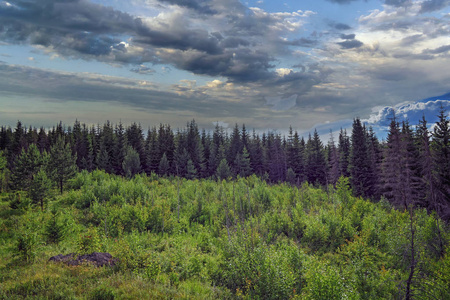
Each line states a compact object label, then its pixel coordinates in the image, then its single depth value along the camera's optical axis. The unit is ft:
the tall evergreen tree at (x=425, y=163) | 99.81
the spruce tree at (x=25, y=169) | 115.85
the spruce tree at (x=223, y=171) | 192.34
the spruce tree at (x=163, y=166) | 207.25
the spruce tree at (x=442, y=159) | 103.78
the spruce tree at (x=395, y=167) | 119.31
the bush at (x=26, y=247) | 43.45
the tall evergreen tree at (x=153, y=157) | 229.02
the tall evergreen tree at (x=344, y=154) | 183.05
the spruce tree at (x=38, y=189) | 90.68
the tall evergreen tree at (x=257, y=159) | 249.88
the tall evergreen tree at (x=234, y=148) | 242.99
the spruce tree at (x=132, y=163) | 187.52
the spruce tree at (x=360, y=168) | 159.59
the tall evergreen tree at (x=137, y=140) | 232.94
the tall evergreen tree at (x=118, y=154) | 216.95
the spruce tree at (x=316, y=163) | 211.61
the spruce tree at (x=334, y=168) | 187.48
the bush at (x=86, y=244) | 46.37
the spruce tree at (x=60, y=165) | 123.85
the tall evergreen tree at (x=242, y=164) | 220.64
